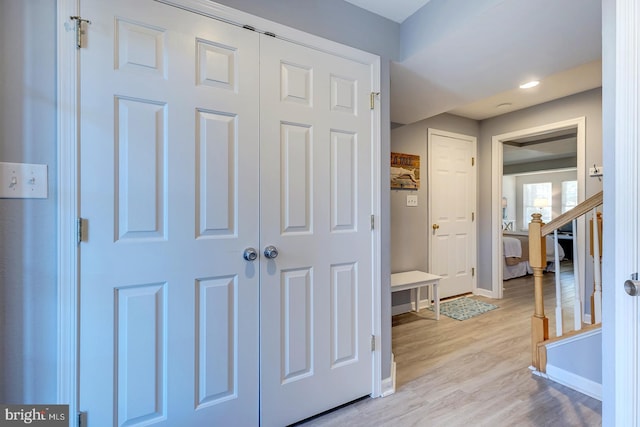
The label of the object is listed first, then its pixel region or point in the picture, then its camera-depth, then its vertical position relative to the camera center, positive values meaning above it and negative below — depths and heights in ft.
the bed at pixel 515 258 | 15.97 -2.39
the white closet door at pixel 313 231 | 5.05 -0.31
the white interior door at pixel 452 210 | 12.53 +0.16
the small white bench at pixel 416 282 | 10.21 -2.34
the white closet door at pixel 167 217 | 3.87 -0.04
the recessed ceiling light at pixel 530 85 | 9.36 +4.02
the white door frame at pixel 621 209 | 3.25 +0.05
